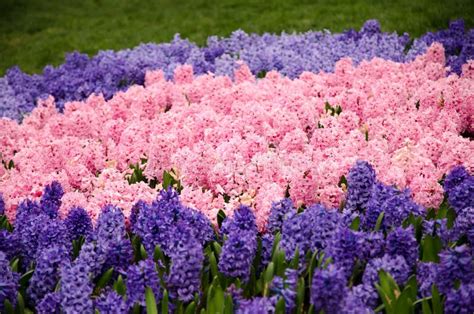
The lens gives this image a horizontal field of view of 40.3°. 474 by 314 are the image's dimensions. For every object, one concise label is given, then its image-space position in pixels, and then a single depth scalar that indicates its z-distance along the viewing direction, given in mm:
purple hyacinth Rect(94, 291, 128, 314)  2859
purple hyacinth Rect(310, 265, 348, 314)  2650
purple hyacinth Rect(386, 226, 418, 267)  3062
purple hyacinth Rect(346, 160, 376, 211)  3785
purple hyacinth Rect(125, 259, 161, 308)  2947
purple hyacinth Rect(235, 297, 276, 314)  2652
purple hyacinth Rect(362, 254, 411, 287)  2918
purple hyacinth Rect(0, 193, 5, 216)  4172
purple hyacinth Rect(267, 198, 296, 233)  3553
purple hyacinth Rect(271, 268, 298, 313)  2838
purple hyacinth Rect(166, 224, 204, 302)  2984
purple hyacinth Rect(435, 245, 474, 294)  2783
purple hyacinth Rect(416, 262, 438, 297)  2873
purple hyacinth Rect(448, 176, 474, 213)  3545
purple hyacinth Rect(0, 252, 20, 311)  3124
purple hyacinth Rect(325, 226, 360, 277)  3018
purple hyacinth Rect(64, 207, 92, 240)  3682
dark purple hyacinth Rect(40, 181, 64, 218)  4035
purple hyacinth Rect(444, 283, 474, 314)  2654
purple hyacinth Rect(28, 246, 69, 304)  3203
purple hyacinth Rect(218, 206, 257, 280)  3072
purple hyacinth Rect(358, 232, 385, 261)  3131
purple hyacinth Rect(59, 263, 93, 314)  2928
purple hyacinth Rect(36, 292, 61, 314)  2979
